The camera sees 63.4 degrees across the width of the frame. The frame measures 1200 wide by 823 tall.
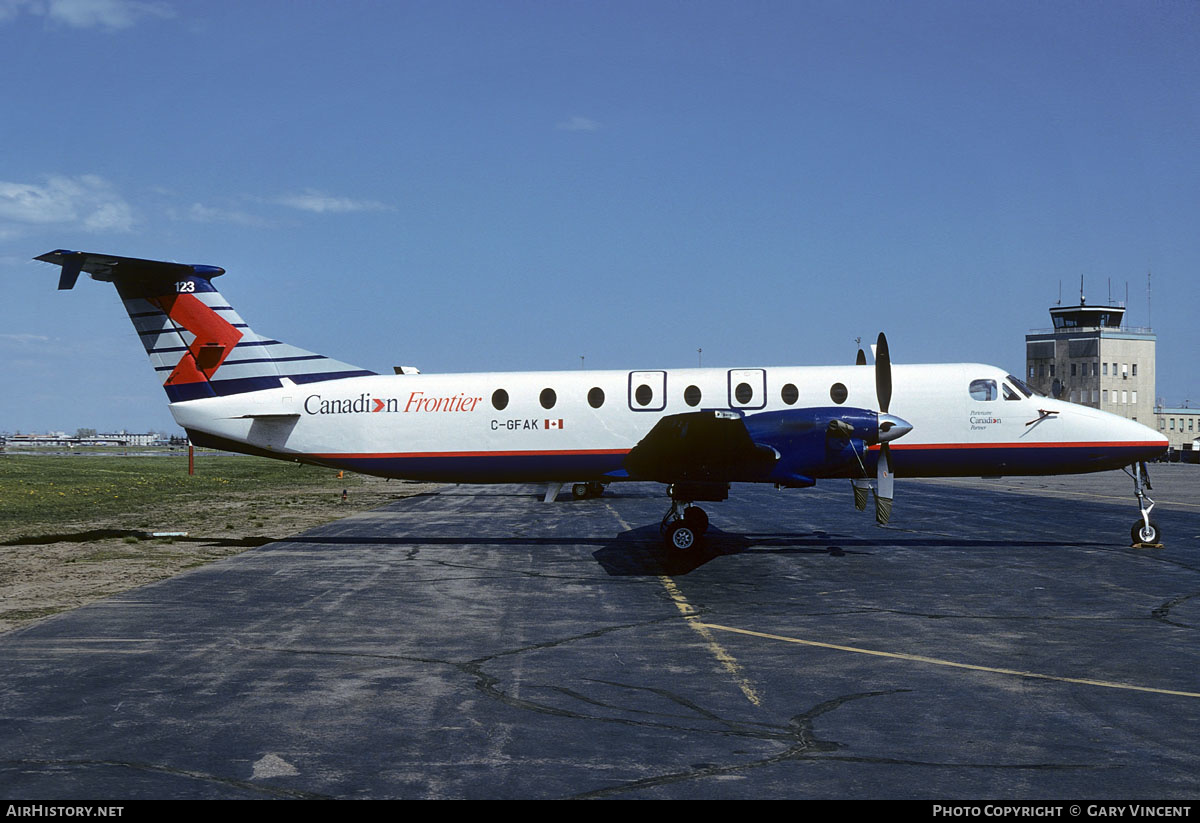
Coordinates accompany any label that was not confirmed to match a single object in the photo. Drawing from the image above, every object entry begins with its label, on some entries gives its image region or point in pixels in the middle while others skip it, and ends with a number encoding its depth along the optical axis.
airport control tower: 138.62
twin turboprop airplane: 19.11
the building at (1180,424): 168.25
